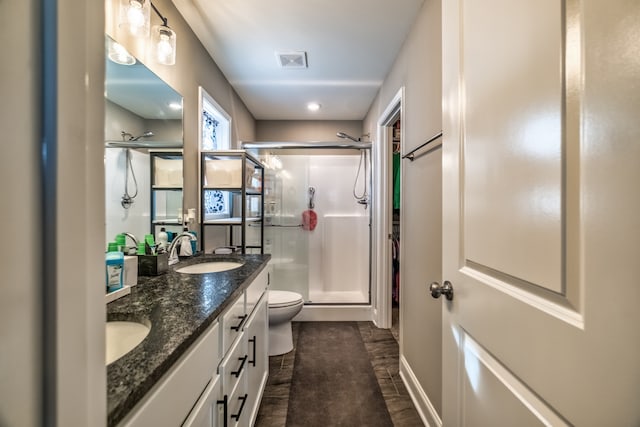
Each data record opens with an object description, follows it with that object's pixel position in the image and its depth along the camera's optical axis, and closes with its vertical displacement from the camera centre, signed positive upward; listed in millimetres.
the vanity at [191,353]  566 -358
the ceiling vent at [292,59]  2141 +1209
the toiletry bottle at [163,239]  1501 -139
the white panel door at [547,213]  414 +1
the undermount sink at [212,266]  1645 -317
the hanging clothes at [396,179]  3092 +376
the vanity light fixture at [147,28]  1225 +867
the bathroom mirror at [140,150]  1220 +317
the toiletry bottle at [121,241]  1198 -120
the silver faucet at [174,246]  1577 -186
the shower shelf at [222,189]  2074 +186
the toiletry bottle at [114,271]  1007 -210
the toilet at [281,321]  2260 -883
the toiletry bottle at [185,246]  1768 -205
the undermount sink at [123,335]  810 -365
